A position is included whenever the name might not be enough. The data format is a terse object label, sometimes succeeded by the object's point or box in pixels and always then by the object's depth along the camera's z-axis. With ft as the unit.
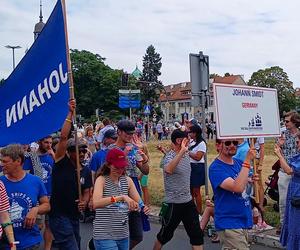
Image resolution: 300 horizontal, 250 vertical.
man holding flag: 16.83
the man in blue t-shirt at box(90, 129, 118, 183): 23.40
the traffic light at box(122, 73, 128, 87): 123.18
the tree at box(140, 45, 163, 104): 361.51
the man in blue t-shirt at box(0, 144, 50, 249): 13.92
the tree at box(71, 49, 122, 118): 266.57
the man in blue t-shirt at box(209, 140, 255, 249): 15.39
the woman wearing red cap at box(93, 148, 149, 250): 14.89
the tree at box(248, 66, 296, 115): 303.07
